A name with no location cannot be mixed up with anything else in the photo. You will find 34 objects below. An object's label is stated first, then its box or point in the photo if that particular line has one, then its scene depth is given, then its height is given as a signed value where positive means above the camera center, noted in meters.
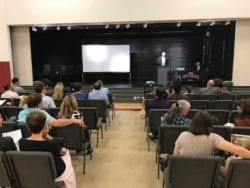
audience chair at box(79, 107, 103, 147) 3.36 -0.75
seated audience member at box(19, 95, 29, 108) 3.30 -0.50
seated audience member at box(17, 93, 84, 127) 2.54 -0.56
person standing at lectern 9.25 +0.16
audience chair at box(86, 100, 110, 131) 4.09 -0.67
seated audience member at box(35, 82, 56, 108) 3.58 -0.46
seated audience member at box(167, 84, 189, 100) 3.95 -0.48
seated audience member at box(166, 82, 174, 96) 4.49 -0.42
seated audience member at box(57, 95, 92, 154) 2.92 -0.54
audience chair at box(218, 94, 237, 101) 4.45 -0.59
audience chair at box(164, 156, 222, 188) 1.62 -0.81
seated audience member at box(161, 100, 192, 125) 2.63 -0.56
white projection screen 9.39 +0.57
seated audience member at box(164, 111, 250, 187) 1.83 -0.61
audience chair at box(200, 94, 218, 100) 4.47 -0.59
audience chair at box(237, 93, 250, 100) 4.50 -0.58
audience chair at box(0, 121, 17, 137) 2.52 -0.66
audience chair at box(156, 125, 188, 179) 2.39 -0.79
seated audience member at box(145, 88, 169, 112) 3.59 -0.55
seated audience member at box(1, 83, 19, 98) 4.54 -0.48
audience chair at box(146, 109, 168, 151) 3.23 -0.75
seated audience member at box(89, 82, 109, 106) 4.58 -0.51
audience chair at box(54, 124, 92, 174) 2.75 -0.85
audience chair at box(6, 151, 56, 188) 1.67 -0.80
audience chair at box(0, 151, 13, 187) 1.74 -0.89
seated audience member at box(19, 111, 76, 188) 1.75 -0.61
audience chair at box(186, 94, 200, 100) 4.58 -0.60
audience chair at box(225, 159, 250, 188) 1.55 -0.80
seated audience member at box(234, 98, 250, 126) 2.37 -0.51
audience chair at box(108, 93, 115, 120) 5.19 -0.79
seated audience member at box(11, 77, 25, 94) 5.36 -0.39
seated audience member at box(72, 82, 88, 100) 4.36 -0.47
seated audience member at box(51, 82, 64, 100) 4.41 -0.46
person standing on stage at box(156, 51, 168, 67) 9.30 +0.45
